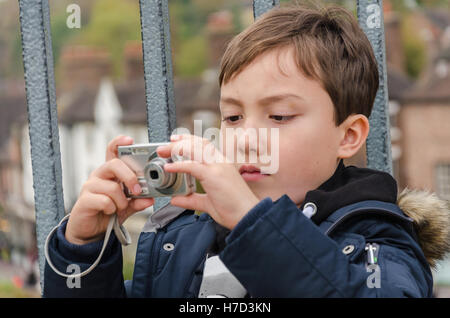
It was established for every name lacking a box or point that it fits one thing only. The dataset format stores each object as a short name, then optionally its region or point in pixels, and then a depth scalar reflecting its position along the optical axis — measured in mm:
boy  1067
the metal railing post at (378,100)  1252
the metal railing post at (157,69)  1263
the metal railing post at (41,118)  1263
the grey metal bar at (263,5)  1274
